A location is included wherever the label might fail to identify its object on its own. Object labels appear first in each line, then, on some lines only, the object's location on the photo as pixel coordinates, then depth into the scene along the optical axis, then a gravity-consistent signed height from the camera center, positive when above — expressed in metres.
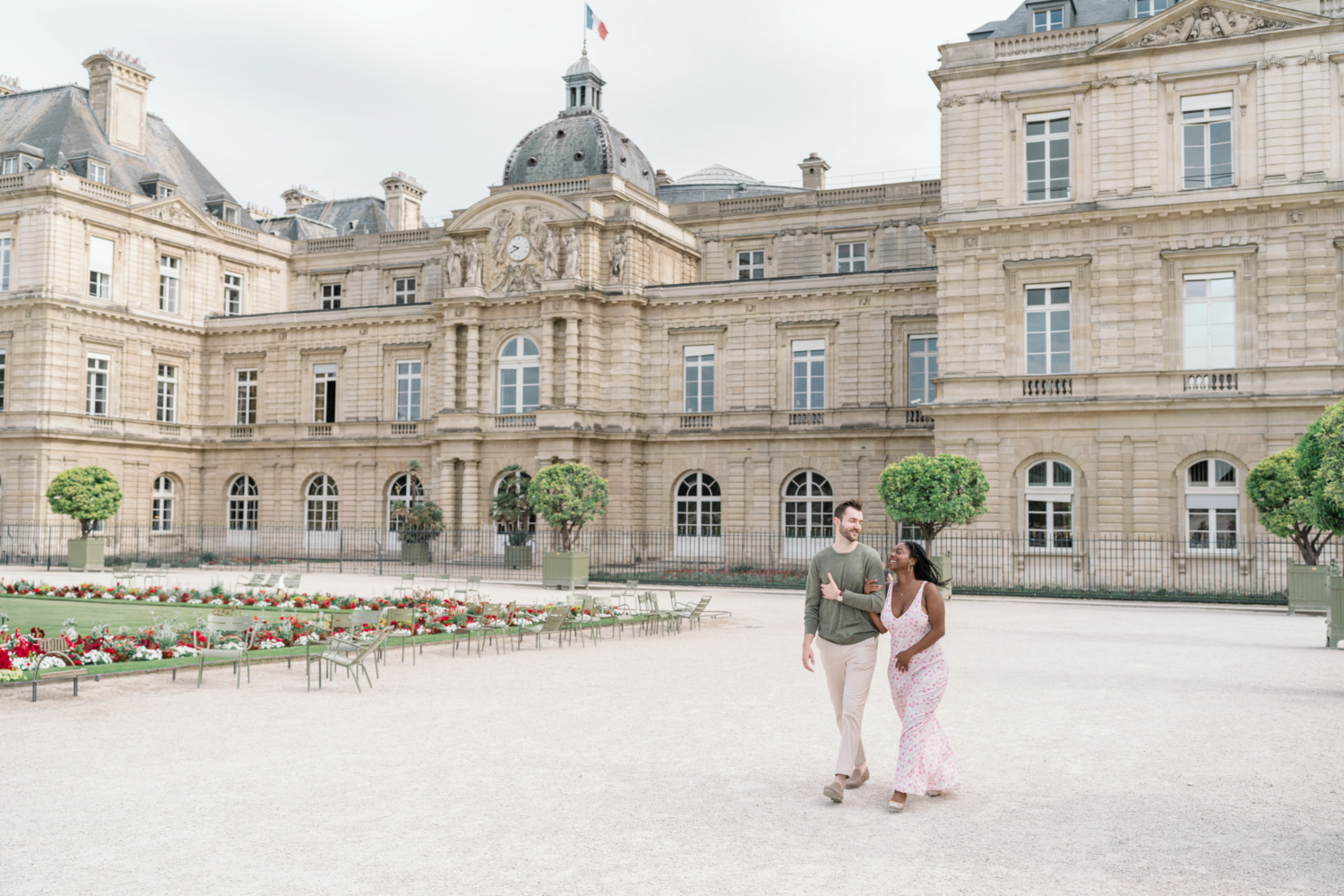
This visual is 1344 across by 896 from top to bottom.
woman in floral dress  8.00 -1.13
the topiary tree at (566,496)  31.42 +0.18
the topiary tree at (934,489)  26.64 +0.31
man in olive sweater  8.21 -0.85
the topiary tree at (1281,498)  23.38 +0.09
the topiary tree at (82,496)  35.72 +0.22
